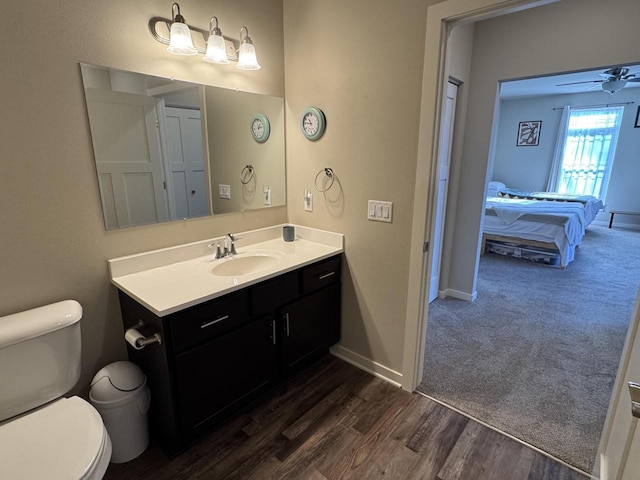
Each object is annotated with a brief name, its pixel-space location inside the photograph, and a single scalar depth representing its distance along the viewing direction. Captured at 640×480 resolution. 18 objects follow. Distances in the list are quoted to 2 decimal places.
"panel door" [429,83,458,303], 2.89
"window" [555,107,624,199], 6.24
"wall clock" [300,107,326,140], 2.09
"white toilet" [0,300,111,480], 1.07
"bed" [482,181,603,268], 4.20
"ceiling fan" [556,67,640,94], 4.01
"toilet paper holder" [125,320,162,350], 1.41
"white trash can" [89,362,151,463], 1.50
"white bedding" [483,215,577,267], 4.16
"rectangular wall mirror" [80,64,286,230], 1.59
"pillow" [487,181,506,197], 6.13
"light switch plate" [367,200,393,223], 1.93
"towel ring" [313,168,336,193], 2.14
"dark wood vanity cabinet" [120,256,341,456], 1.46
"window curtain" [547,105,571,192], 6.49
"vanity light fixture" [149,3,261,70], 1.60
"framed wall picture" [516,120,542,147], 6.84
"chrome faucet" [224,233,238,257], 2.04
